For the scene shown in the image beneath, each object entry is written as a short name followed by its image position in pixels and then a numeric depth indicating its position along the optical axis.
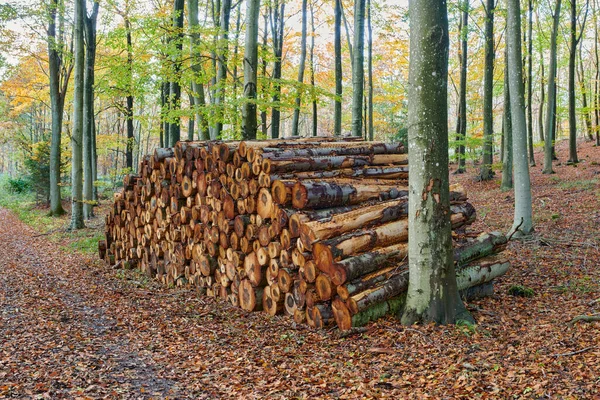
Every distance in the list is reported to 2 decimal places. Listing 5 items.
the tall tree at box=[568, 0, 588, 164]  17.42
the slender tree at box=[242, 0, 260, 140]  10.59
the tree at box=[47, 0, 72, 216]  19.03
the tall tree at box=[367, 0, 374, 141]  20.55
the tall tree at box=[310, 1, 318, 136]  20.93
